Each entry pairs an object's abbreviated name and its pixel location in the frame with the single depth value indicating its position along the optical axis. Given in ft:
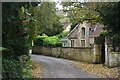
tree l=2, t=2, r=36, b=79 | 33.90
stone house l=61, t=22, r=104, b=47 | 145.67
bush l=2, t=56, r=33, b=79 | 34.01
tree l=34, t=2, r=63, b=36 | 87.86
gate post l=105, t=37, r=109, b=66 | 73.76
